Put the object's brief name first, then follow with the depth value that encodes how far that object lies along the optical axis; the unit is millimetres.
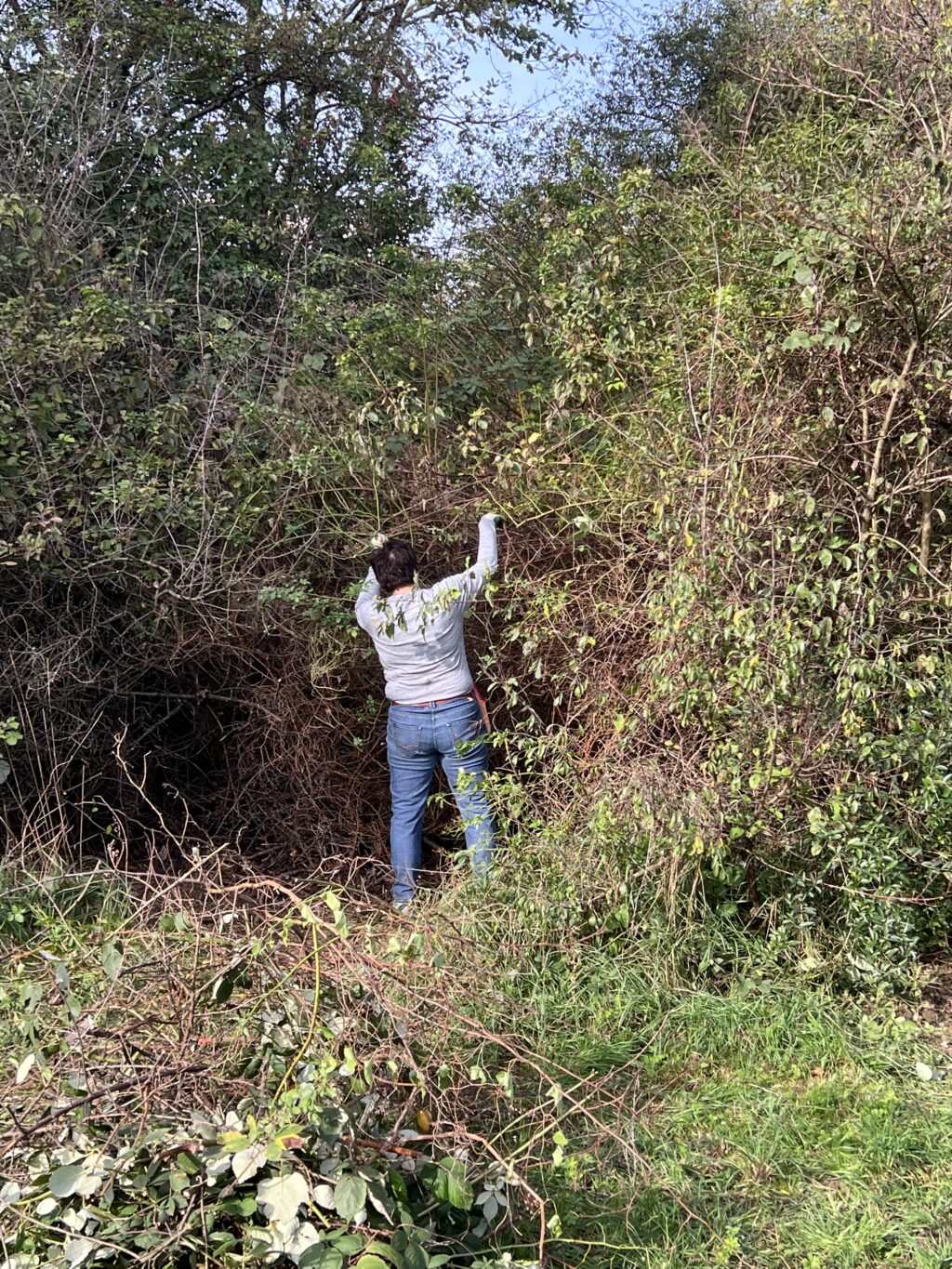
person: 4312
